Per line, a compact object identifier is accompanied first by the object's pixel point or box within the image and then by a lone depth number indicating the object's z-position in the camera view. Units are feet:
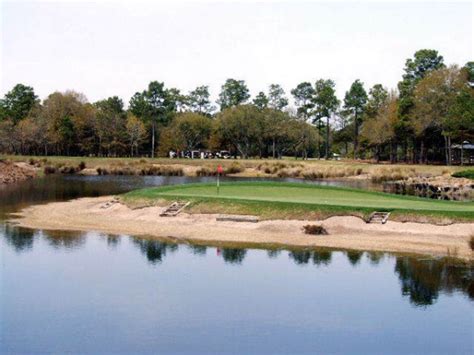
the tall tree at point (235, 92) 476.13
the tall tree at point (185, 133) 411.17
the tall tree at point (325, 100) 420.36
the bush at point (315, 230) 105.29
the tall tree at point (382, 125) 347.77
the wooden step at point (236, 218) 112.16
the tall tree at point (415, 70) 342.23
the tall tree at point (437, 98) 298.76
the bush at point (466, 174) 219.10
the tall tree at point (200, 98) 504.02
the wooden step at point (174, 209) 119.65
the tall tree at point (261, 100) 471.62
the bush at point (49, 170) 289.55
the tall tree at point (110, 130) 401.49
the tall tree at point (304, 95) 437.17
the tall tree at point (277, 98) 449.89
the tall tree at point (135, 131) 401.98
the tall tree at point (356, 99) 410.52
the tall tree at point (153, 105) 445.78
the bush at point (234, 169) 288.18
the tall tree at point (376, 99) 404.36
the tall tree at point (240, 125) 401.29
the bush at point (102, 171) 285.84
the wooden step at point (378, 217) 107.27
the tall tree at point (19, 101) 465.06
